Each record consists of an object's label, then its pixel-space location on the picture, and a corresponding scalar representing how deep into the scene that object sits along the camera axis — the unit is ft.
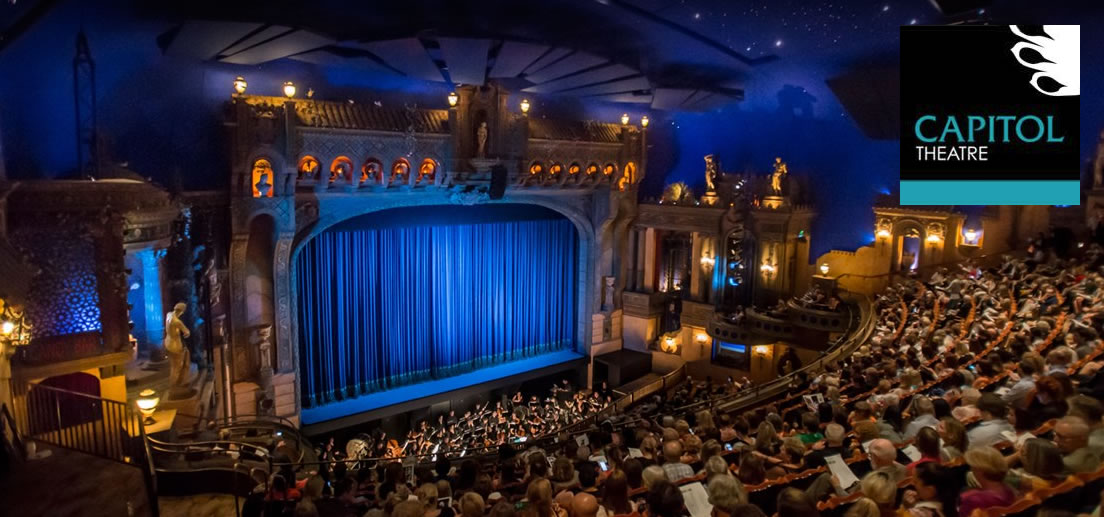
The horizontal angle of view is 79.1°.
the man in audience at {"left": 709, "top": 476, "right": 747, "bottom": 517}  13.58
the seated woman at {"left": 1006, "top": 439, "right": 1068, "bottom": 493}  13.08
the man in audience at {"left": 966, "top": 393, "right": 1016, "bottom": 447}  17.39
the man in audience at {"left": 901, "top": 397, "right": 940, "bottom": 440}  19.88
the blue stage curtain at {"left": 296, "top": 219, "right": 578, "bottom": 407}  59.41
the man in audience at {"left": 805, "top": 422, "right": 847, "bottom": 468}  18.24
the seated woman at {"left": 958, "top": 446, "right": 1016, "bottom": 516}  13.04
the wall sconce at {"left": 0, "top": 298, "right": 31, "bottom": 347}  27.50
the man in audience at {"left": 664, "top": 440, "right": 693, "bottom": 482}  18.71
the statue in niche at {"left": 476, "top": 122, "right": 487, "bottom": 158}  58.02
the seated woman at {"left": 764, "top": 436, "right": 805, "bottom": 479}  18.63
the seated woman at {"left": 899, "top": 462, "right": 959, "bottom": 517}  13.61
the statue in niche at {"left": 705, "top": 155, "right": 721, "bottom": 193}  73.92
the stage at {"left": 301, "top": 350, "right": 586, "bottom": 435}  56.39
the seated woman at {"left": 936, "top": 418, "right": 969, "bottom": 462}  16.28
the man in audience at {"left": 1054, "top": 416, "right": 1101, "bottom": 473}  13.19
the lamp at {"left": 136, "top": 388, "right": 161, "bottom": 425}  29.47
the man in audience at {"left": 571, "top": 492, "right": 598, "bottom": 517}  14.66
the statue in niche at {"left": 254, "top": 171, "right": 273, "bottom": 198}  49.70
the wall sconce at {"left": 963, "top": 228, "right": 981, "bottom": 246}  61.13
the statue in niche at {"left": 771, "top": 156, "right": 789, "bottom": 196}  69.82
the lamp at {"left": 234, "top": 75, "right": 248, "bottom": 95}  45.96
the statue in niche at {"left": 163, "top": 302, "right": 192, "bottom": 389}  37.29
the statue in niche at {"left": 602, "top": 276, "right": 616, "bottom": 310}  74.37
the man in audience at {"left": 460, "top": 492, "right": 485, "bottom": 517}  15.88
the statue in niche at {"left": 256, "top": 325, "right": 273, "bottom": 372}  51.24
